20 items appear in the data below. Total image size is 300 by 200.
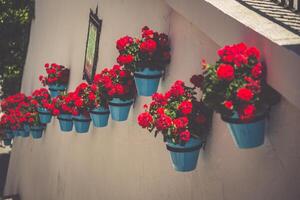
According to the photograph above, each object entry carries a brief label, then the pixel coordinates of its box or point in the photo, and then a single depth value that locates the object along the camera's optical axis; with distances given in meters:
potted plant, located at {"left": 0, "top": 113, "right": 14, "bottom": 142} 10.81
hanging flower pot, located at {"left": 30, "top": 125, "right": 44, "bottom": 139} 10.40
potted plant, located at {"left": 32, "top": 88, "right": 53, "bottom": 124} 9.23
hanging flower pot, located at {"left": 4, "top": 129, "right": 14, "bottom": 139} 12.40
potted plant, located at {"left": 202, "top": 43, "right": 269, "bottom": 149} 2.90
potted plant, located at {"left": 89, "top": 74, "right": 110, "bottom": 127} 5.35
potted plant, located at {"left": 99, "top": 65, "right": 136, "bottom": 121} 5.11
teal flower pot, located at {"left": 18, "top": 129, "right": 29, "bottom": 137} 11.27
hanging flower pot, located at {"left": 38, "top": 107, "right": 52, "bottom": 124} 9.23
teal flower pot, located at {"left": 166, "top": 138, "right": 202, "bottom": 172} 3.76
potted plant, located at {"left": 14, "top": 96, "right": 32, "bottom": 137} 10.06
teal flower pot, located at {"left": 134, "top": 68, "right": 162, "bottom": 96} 4.72
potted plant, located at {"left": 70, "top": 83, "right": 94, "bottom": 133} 5.88
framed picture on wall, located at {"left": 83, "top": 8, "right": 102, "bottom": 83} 7.19
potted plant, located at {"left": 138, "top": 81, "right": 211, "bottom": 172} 3.57
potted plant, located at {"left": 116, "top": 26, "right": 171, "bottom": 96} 4.62
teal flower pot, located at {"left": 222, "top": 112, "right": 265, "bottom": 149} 3.03
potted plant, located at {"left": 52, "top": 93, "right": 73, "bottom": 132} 6.45
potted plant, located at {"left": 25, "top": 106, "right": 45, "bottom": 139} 10.03
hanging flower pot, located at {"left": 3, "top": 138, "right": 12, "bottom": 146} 13.27
